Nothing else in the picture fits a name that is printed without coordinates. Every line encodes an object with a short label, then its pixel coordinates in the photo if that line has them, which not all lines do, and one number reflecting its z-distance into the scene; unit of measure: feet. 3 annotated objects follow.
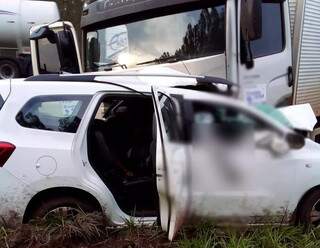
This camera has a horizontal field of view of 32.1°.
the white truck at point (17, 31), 47.39
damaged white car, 12.85
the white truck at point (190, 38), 19.06
